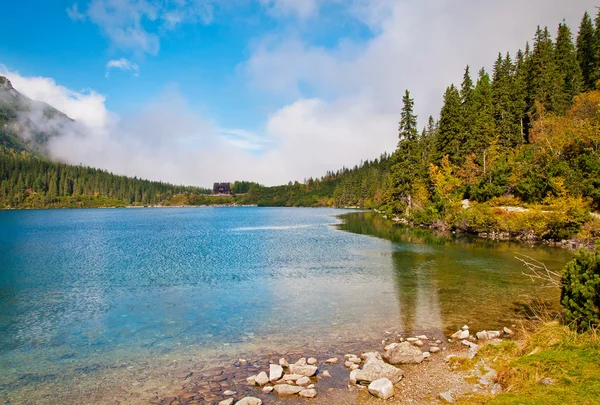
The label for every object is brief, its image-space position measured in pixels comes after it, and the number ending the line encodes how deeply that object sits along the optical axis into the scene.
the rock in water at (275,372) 11.73
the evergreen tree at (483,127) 70.19
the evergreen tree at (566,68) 71.44
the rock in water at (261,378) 11.57
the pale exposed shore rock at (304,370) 11.98
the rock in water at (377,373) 11.16
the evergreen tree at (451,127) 76.75
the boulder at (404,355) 12.64
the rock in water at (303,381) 11.34
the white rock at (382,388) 10.21
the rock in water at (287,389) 10.88
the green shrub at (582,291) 11.64
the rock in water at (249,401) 10.05
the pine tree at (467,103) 77.00
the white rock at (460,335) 14.97
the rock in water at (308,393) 10.64
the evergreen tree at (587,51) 76.88
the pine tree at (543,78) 72.00
